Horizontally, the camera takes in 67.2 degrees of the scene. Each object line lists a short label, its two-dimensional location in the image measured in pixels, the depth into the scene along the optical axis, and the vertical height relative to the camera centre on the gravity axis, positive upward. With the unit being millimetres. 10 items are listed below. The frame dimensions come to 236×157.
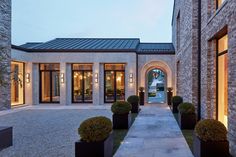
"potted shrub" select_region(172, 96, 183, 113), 10768 -1416
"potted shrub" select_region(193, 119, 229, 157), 4118 -1474
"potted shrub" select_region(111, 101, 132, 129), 7514 -1613
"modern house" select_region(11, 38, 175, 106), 14410 +513
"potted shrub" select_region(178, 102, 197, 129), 7372 -1635
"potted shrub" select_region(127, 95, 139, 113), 10974 -1614
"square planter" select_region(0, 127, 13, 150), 5315 -1804
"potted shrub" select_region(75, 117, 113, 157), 4214 -1494
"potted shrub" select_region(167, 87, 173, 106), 14180 -1304
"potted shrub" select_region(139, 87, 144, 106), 14322 -1580
